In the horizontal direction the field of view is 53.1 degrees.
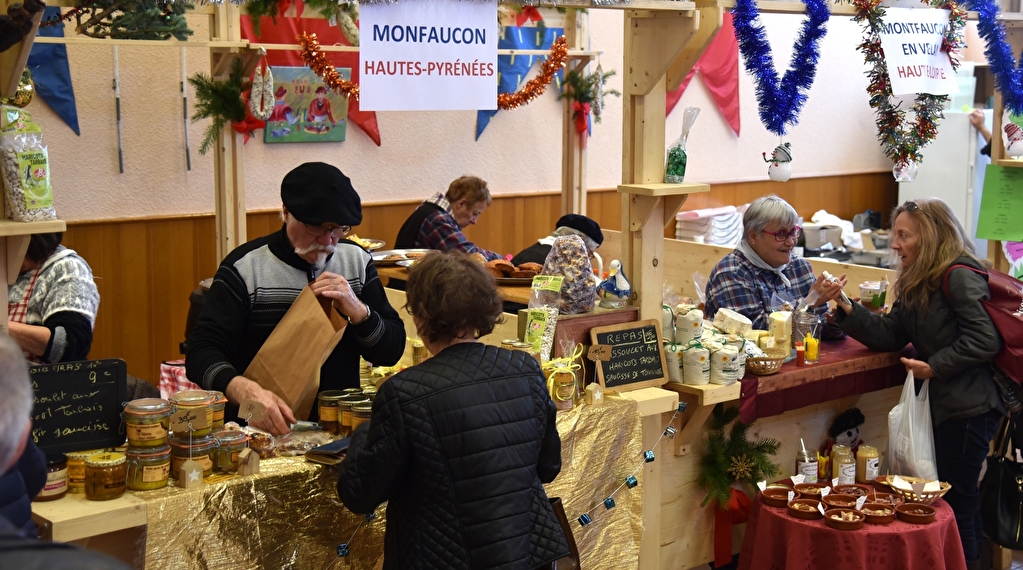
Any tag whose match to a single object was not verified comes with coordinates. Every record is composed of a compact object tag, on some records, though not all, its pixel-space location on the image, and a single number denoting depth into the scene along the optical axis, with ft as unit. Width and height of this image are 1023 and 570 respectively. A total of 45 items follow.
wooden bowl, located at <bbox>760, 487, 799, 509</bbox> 12.07
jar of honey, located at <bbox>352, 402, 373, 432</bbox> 9.10
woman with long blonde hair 12.68
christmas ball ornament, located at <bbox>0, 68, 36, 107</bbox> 13.94
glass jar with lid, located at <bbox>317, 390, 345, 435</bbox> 9.36
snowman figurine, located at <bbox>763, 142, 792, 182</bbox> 12.73
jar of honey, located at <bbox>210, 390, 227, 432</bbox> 8.56
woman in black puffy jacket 7.38
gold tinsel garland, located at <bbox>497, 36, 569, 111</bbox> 21.88
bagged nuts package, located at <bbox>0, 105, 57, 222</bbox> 8.00
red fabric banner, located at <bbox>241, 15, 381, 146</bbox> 22.33
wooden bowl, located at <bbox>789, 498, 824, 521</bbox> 11.73
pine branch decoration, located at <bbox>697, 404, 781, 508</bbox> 12.91
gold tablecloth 7.98
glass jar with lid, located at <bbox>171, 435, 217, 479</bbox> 8.23
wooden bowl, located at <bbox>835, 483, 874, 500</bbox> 12.32
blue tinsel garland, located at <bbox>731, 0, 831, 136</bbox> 12.39
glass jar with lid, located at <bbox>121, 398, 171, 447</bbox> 8.01
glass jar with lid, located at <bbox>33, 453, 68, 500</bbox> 7.80
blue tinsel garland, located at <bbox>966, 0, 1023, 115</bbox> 14.62
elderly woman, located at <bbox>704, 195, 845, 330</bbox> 14.01
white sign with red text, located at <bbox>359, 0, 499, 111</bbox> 10.12
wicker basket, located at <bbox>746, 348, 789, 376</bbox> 12.62
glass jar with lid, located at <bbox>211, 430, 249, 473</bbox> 8.43
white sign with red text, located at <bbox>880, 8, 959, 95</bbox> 13.33
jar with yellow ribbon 10.61
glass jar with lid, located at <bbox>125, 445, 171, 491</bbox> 8.06
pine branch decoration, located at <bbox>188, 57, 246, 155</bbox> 19.30
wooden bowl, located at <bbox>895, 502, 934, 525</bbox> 11.66
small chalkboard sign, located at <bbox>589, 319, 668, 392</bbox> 11.46
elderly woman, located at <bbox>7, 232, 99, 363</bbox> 9.95
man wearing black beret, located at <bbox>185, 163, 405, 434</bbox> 9.12
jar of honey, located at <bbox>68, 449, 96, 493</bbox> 7.96
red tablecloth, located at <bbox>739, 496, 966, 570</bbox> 11.36
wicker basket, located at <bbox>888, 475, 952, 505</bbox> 12.15
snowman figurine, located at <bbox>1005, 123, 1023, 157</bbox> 15.75
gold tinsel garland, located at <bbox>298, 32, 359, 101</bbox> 18.75
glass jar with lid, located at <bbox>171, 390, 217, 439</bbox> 8.25
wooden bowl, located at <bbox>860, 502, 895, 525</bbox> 11.55
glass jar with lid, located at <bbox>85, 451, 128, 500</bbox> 7.81
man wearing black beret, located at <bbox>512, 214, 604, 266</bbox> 18.15
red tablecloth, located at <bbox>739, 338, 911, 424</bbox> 12.66
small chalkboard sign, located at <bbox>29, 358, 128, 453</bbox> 8.09
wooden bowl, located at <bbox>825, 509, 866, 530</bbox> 11.34
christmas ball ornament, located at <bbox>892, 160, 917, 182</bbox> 13.99
